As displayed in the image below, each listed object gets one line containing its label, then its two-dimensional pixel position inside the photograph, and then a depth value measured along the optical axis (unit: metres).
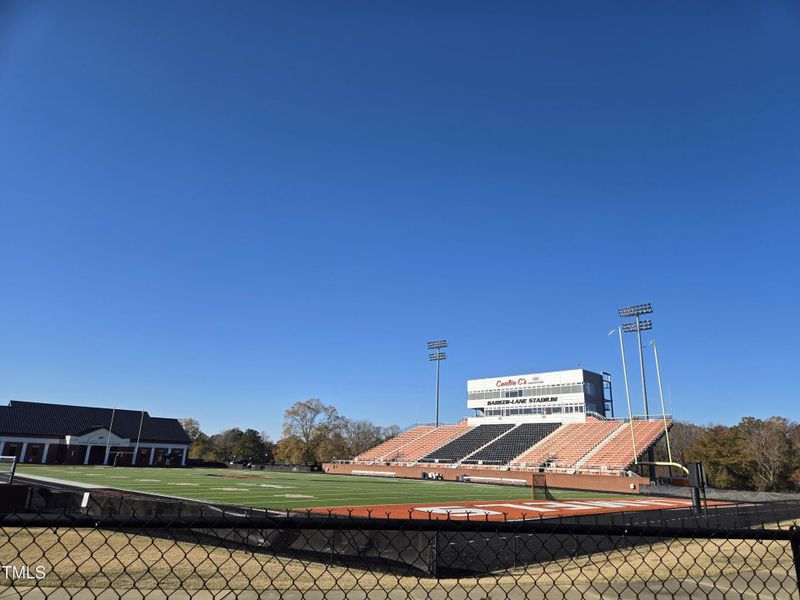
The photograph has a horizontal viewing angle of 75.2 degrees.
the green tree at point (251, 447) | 96.69
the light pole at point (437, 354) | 87.24
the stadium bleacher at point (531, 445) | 48.53
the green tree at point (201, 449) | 101.12
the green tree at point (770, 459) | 46.75
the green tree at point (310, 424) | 80.69
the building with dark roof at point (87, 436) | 61.44
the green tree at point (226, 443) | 98.31
